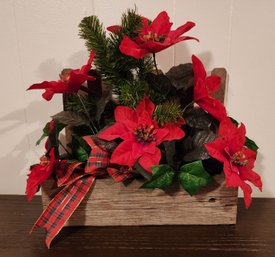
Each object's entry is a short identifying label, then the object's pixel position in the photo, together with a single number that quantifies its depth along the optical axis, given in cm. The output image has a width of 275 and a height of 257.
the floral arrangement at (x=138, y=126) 55
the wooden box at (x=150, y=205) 60
